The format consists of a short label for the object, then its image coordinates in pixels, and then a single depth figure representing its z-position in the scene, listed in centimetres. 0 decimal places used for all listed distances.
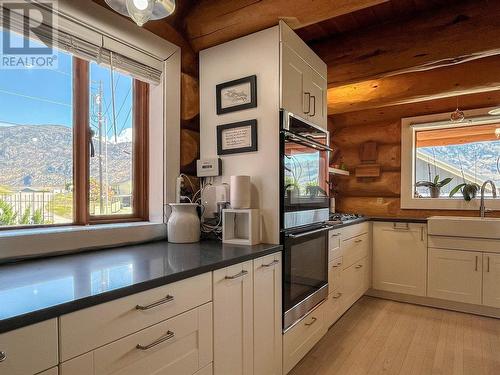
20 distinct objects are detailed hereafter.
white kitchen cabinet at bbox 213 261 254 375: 133
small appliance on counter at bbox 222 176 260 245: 177
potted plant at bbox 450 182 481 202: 315
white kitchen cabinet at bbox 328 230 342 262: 236
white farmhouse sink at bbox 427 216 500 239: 271
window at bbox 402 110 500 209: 319
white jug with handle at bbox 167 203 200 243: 182
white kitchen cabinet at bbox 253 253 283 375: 157
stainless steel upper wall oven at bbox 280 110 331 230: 181
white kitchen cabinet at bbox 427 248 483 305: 278
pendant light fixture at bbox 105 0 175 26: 116
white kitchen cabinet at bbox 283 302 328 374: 182
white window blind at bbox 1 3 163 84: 138
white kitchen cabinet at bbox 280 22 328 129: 183
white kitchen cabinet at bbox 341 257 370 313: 270
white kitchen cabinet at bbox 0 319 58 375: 70
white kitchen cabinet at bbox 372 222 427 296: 304
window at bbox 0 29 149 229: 147
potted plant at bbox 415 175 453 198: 335
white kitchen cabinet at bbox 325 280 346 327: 235
